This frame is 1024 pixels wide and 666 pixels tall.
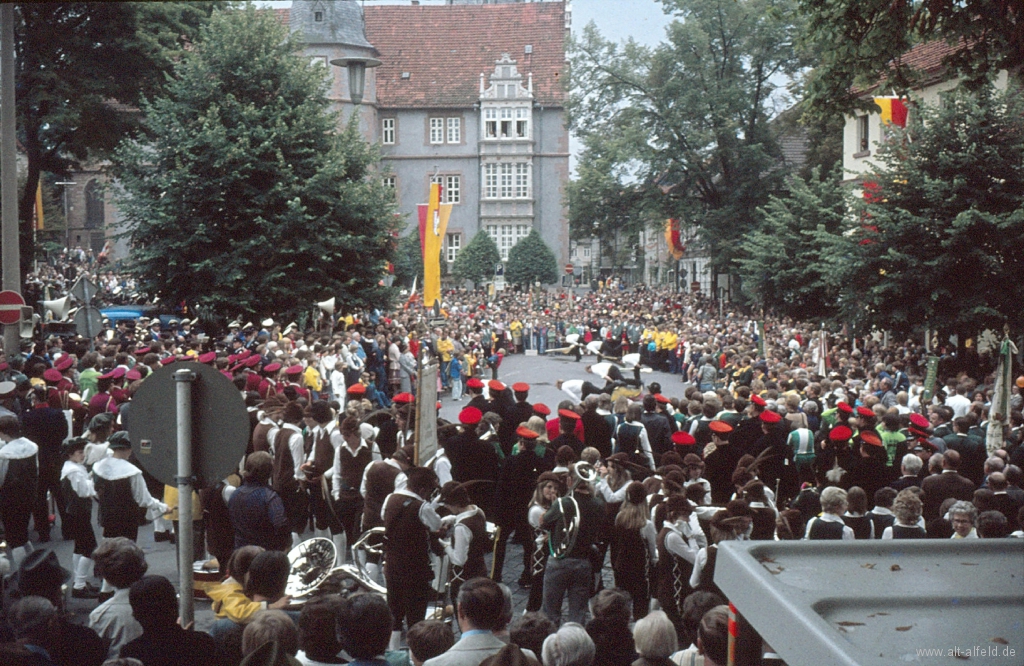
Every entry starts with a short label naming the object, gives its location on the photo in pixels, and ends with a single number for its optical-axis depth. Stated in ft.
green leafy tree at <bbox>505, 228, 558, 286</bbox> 227.40
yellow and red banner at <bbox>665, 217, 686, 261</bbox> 174.29
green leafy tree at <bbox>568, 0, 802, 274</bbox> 152.46
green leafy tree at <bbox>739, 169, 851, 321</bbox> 108.68
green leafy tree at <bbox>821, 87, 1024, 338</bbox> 72.13
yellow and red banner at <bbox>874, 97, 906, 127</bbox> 81.35
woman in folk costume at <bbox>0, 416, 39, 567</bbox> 31.83
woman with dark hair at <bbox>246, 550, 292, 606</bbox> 19.07
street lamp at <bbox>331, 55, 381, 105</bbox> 53.72
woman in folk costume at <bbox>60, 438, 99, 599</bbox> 31.09
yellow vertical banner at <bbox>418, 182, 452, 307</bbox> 69.92
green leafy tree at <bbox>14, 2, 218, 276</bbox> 96.58
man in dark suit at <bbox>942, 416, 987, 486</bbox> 37.24
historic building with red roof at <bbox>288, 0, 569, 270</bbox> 239.50
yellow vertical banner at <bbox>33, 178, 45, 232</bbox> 126.34
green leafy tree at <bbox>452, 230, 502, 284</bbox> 225.35
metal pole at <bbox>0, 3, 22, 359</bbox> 49.21
